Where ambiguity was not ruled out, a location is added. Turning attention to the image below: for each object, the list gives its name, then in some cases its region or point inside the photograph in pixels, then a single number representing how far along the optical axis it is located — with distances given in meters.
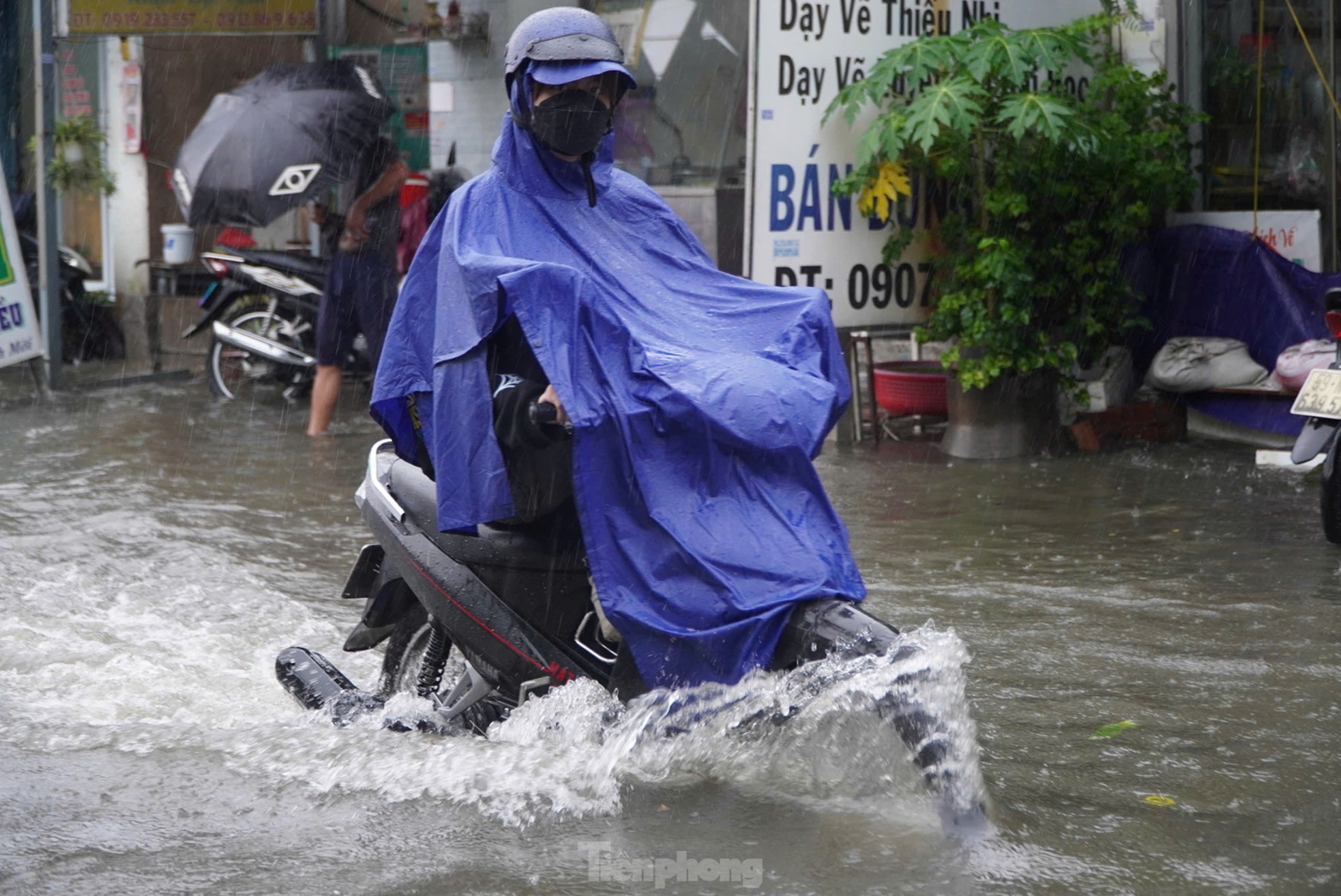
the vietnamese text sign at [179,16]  21.36
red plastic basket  18.00
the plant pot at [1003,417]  16.66
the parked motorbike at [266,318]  21.44
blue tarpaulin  16.75
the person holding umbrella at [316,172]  18.53
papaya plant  15.76
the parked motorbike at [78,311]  25.55
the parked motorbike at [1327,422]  12.01
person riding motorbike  6.15
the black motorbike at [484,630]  5.91
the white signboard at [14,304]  21.30
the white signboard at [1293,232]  17.50
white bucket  25.66
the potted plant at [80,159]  24.25
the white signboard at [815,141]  16.48
